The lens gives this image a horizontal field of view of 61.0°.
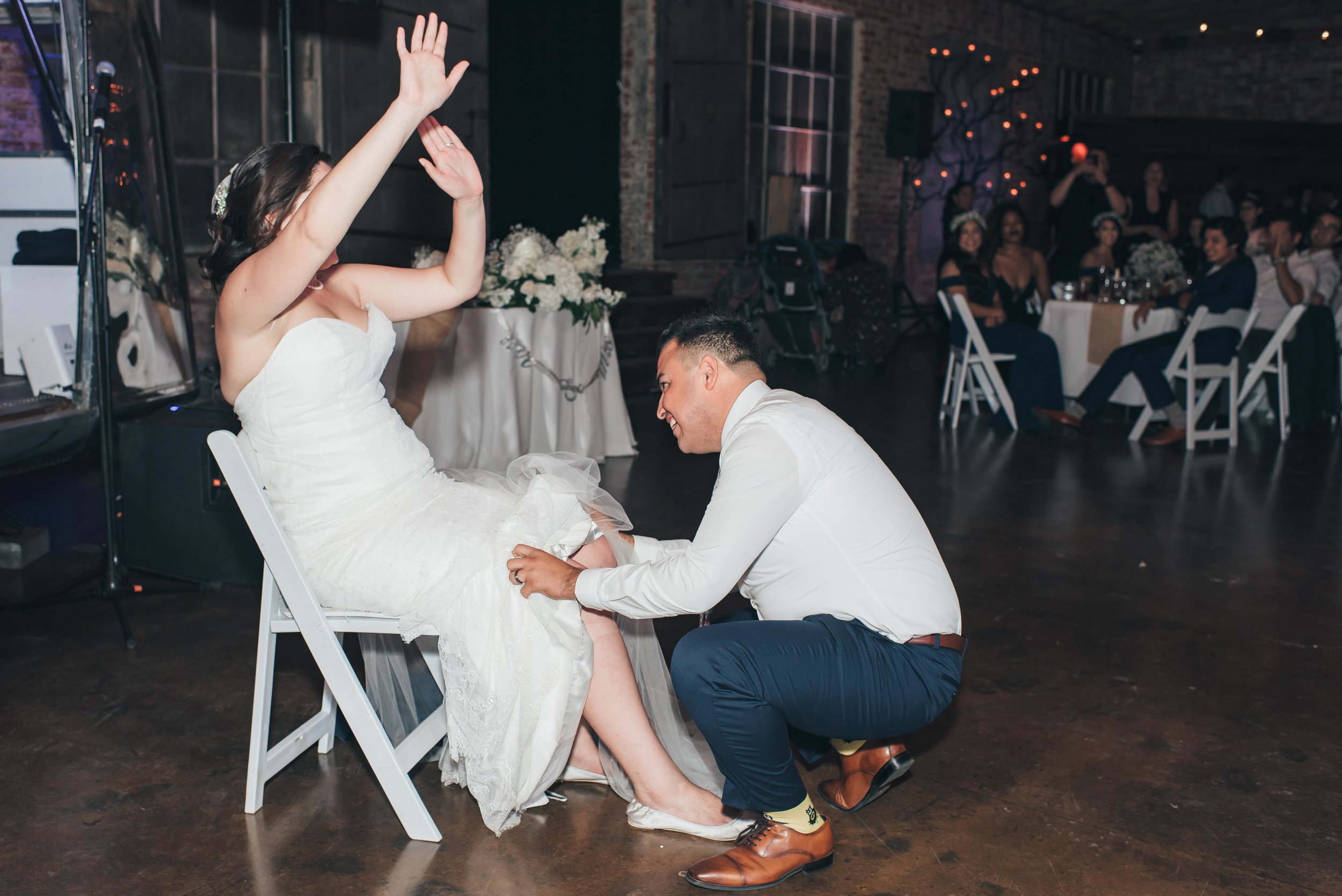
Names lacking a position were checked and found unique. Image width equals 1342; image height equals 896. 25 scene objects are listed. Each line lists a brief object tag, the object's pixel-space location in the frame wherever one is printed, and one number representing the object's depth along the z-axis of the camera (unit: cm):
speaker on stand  1158
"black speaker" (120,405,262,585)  365
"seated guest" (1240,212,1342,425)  696
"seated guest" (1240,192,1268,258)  905
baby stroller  891
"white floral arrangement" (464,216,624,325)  529
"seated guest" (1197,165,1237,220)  1265
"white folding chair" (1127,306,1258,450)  640
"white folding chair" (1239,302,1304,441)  668
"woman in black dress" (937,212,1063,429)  686
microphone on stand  329
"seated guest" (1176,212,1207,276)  1088
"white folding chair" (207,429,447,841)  207
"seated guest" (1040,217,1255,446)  653
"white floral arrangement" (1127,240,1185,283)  712
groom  197
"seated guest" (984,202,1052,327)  720
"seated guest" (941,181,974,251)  1078
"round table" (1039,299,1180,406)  680
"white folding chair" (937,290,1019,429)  677
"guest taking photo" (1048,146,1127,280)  1023
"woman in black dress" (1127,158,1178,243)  1031
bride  208
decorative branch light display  1273
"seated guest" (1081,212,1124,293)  762
